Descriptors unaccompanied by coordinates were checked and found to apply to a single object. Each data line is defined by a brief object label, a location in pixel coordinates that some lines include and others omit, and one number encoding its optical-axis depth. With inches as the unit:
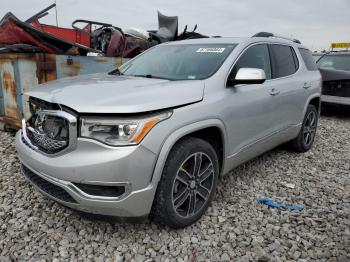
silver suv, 82.4
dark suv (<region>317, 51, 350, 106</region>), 303.4
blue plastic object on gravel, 123.7
